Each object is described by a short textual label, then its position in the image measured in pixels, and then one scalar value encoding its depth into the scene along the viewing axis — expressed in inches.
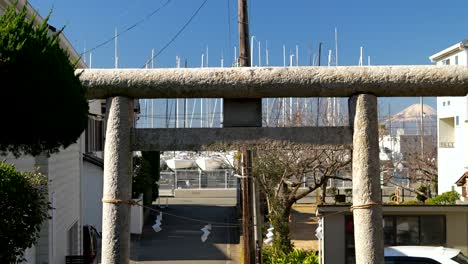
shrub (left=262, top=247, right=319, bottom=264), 688.6
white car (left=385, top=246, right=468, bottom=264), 453.7
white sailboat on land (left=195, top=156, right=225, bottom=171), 1667.1
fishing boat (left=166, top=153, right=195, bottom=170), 1831.9
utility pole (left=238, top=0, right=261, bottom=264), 608.7
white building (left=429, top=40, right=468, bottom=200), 1239.5
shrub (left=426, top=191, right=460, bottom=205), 1022.4
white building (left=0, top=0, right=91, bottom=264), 438.9
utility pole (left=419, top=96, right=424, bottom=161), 1726.4
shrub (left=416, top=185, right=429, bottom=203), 1124.3
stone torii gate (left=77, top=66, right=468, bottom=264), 250.4
